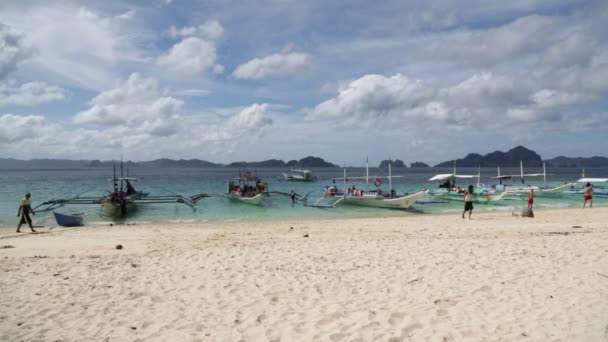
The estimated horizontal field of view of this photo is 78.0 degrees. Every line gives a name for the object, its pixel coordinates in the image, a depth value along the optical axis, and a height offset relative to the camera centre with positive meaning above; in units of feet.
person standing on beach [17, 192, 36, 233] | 51.31 -4.85
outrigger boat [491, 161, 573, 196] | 120.18 -7.46
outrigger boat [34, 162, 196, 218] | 82.99 -7.51
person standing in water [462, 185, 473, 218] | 62.44 -5.67
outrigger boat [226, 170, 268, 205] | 106.01 -6.48
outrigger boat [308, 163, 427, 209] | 89.15 -7.48
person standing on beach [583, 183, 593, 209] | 84.17 -6.16
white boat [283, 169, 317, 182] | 273.75 -6.22
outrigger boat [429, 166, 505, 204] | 106.83 -7.65
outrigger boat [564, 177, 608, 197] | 124.15 -8.24
